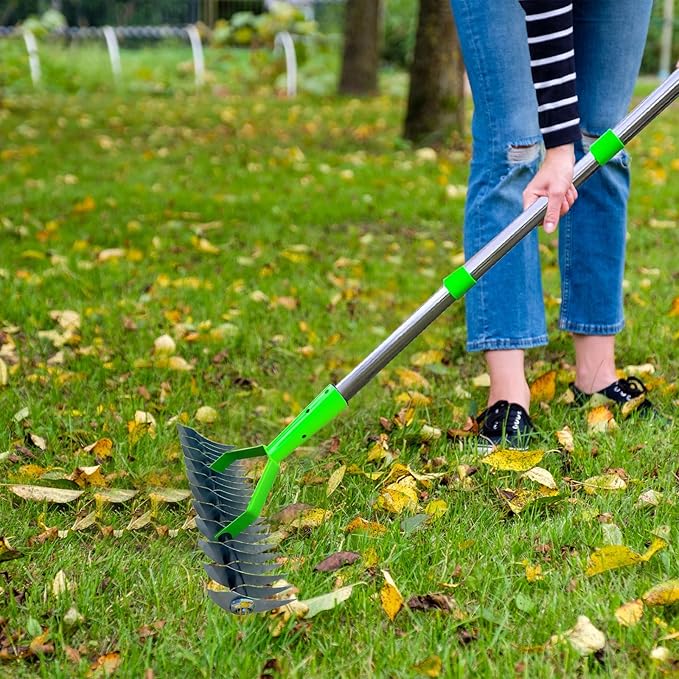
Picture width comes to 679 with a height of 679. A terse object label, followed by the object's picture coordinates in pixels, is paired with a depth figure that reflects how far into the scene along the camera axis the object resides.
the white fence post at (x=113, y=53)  12.06
